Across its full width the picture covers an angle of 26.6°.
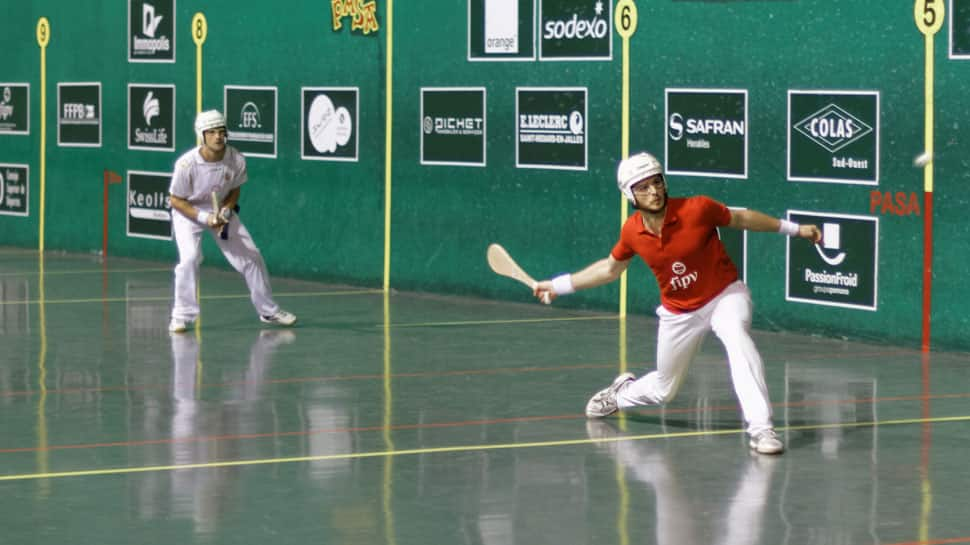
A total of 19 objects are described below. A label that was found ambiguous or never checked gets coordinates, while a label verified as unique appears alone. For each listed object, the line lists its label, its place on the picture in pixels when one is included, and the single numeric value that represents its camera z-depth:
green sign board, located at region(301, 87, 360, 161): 18.94
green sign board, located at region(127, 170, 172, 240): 21.25
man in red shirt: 10.15
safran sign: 15.38
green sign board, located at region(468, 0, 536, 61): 17.14
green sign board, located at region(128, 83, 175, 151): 21.16
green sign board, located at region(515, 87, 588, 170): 16.77
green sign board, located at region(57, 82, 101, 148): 22.28
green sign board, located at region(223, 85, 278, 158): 19.83
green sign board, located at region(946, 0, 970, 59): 13.58
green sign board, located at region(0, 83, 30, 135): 23.41
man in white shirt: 15.16
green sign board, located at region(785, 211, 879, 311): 14.50
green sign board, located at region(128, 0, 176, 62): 21.08
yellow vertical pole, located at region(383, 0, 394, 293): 18.42
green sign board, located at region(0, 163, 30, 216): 23.47
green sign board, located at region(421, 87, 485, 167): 17.69
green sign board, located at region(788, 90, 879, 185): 14.41
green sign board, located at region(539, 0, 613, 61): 16.44
